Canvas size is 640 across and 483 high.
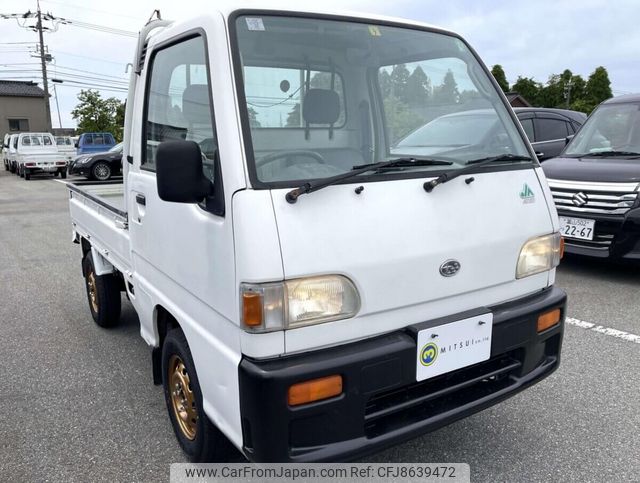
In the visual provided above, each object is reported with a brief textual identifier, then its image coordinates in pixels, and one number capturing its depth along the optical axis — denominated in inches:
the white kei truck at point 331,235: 68.7
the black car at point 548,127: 305.7
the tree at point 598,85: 1520.7
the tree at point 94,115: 1199.6
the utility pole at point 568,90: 1503.7
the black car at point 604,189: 187.8
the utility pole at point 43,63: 1246.3
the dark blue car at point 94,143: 890.7
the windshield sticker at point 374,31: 91.2
